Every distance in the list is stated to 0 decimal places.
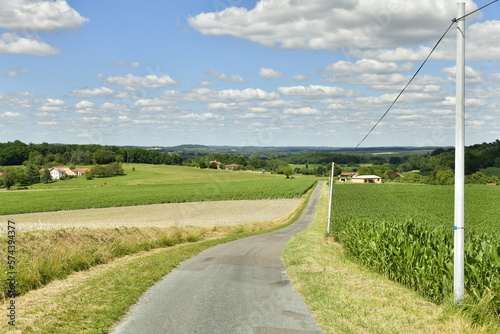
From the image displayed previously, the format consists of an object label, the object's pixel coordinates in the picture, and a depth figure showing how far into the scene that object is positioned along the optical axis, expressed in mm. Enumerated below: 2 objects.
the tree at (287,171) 165125
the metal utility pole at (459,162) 9625
